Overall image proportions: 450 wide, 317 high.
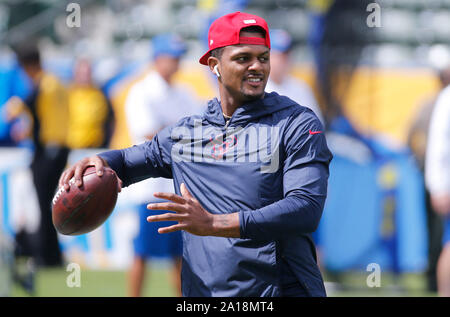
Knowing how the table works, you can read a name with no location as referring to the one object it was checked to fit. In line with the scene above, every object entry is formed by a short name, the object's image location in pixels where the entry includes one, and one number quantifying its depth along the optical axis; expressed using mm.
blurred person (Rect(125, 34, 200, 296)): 11867
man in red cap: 5750
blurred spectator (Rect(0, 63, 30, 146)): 17766
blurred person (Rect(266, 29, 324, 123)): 12773
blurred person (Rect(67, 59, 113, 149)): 17937
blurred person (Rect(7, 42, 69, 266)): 17453
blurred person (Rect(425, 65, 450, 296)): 11531
